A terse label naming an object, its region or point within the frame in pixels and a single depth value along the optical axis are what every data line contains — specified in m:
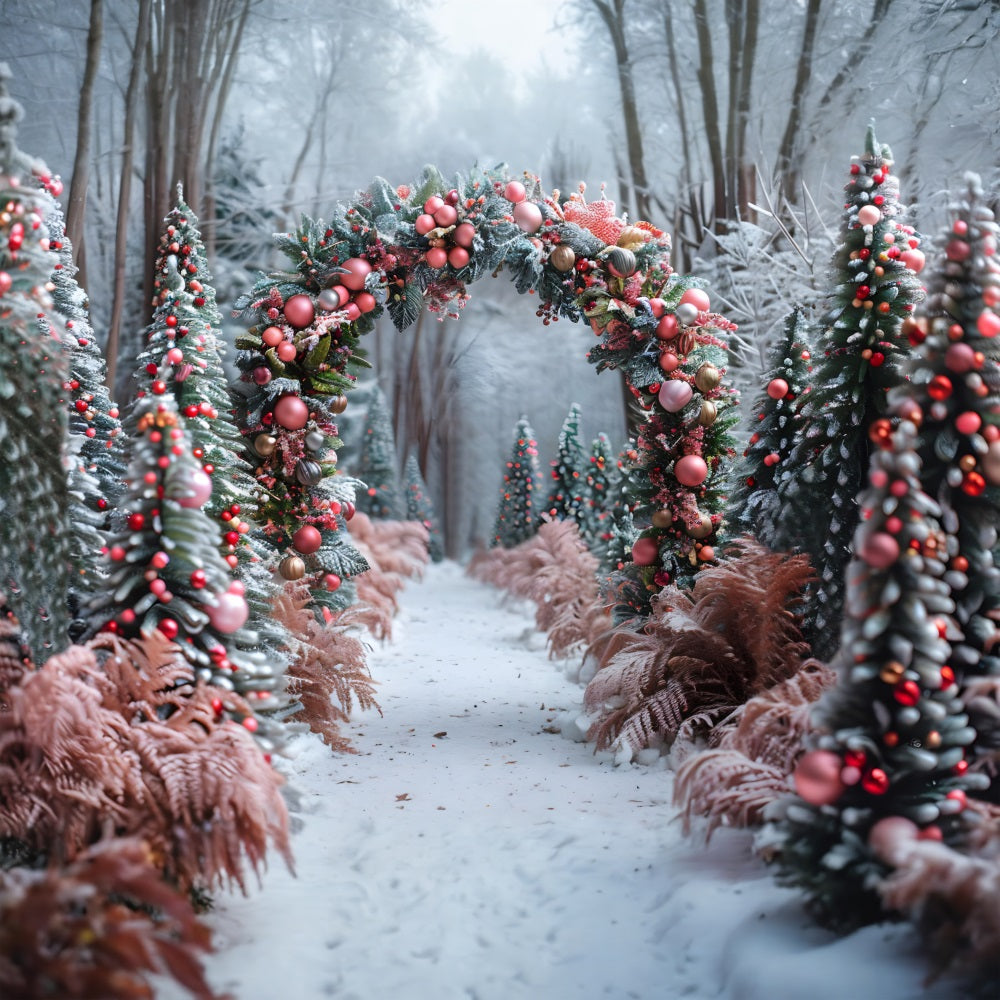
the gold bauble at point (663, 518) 5.29
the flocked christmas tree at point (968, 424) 2.77
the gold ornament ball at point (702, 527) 5.24
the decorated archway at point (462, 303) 5.21
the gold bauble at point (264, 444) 5.17
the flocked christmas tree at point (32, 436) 3.13
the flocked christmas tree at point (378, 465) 15.95
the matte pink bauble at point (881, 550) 2.48
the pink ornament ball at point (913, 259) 4.18
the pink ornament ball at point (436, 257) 5.26
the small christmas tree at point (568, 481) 12.79
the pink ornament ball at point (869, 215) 4.15
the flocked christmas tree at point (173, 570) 3.06
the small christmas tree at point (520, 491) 14.71
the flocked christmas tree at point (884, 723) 2.48
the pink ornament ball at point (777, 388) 4.91
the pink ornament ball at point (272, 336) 5.11
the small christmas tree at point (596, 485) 12.32
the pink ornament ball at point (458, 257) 5.27
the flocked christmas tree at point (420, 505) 16.94
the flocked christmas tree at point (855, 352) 4.21
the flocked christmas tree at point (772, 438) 4.91
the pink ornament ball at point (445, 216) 5.20
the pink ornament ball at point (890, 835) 2.30
